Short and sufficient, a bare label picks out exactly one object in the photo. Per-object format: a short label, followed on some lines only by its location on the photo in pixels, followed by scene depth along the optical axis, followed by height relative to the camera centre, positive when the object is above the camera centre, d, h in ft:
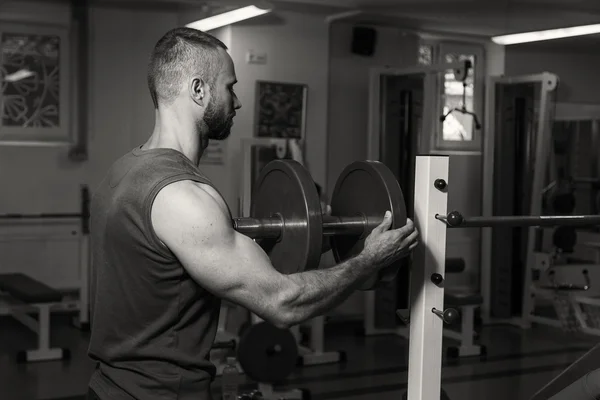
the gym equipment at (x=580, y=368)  6.65 -1.86
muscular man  4.17 -0.65
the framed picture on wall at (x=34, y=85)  16.33 +1.22
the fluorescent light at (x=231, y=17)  16.47 +2.77
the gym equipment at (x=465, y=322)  15.11 -3.43
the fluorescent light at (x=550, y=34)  18.84 +2.88
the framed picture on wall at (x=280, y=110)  17.01 +0.82
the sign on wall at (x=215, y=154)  16.75 -0.19
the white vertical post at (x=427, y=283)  5.08 -0.89
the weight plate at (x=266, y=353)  11.45 -3.09
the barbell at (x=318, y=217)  4.85 -0.46
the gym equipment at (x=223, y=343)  11.18 -3.52
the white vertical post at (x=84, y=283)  15.98 -2.91
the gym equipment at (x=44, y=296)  13.92 -2.88
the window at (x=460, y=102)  18.02 +1.13
